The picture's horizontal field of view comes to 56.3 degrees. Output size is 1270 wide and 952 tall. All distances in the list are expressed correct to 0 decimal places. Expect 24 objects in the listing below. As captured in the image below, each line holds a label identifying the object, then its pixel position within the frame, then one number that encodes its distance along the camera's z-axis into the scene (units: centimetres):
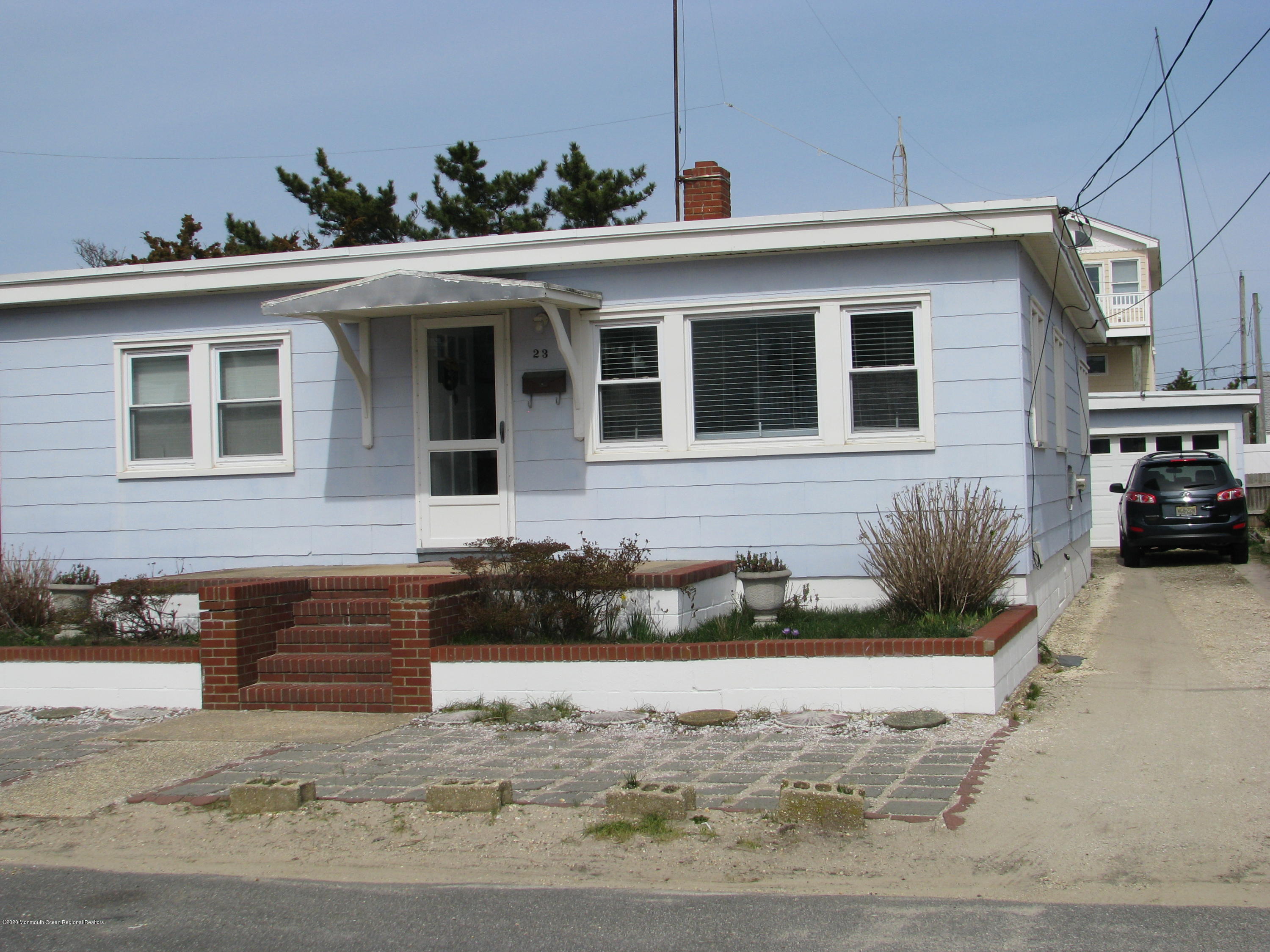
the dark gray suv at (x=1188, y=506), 1697
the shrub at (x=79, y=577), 1137
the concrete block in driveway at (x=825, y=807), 532
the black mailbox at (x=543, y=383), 1061
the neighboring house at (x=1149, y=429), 2203
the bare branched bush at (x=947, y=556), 868
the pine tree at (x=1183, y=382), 5634
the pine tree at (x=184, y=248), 2711
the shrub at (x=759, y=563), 964
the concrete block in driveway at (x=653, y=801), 552
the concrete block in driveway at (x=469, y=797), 580
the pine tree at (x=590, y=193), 2673
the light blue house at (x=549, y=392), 988
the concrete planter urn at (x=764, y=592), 919
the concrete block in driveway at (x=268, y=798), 595
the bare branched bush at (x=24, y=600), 1039
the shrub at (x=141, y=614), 952
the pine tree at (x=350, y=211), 2709
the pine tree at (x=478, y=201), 2764
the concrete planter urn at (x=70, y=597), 1057
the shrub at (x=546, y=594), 848
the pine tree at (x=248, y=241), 2703
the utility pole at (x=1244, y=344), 4591
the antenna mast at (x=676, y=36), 1550
